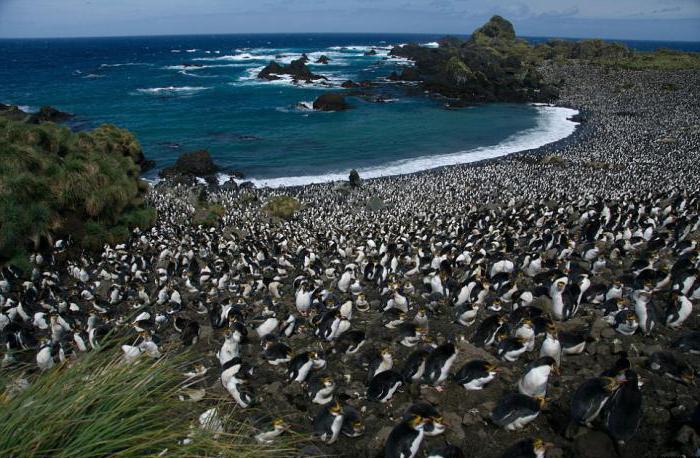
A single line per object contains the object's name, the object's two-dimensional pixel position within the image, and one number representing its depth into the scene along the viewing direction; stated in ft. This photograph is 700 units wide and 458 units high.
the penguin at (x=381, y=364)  26.30
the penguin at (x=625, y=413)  18.30
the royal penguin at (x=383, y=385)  23.75
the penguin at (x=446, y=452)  18.44
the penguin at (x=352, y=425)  21.70
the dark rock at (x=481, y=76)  256.73
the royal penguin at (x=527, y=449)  17.30
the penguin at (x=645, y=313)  28.17
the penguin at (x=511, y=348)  26.02
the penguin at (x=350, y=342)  29.91
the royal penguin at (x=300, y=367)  26.73
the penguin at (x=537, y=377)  21.71
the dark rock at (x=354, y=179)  118.97
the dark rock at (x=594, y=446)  18.65
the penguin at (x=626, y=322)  27.91
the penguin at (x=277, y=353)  29.37
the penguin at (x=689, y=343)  24.86
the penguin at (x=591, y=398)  19.25
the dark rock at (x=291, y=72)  316.81
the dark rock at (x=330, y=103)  220.02
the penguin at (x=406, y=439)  19.06
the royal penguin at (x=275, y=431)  19.15
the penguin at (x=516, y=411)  20.31
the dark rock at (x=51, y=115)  189.78
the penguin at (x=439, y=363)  23.99
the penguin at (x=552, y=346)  24.70
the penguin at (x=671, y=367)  22.34
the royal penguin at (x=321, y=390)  24.16
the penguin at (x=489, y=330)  28.63
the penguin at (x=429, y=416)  20.20
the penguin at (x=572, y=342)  25.98
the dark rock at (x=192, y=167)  131.34
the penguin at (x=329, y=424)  21.30
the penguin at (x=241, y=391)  24.62
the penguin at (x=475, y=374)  23.56
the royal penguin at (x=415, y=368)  24.57
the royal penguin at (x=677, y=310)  28.45
